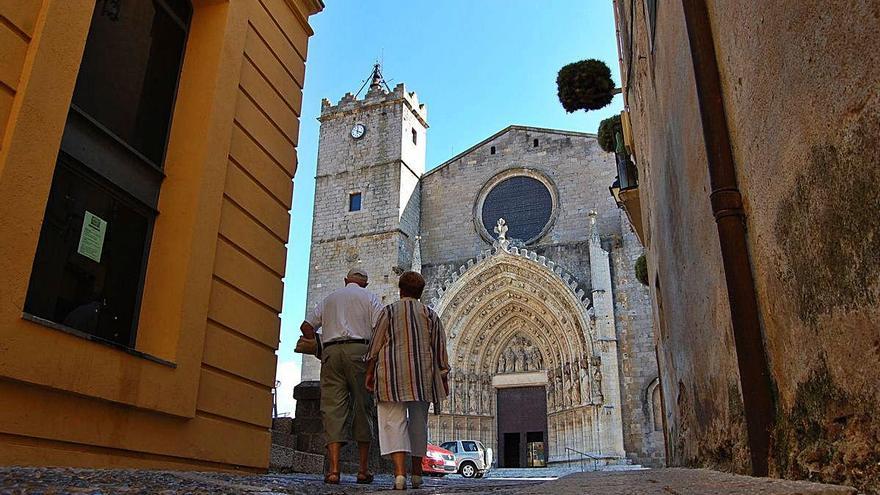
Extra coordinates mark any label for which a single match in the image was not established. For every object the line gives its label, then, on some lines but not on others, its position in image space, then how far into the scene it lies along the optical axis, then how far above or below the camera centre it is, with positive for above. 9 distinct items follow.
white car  17.92 -0.24
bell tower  23.94 +9.70
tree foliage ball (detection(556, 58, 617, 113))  10.95 +6.01
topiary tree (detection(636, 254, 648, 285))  12.90 +3.53
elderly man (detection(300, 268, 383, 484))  4.46 +0.59
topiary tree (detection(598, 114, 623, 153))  12.82 +6.17
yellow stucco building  2.99 +1.25
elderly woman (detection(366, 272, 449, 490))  4.05 +0.47
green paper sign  3.64 +1.13
